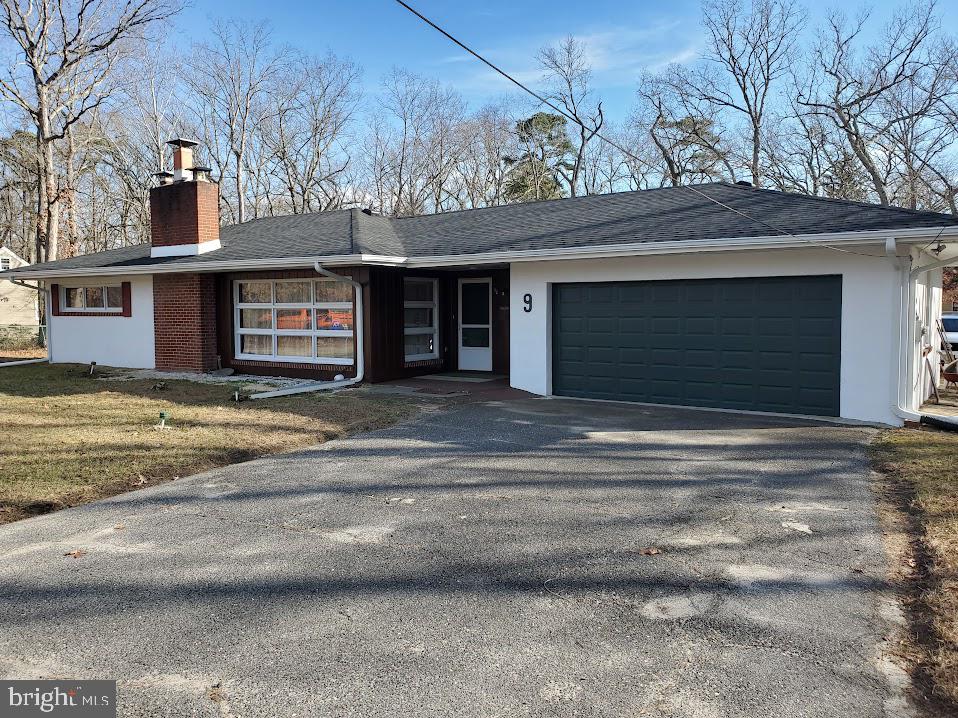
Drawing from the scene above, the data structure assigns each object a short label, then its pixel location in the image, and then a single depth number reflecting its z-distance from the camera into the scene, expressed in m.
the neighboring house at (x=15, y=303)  37.70
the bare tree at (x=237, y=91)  36.22
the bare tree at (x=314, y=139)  37.94
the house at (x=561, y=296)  9.70
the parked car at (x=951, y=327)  18.21
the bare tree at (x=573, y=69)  34.22
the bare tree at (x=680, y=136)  32.62
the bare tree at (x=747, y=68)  31.78
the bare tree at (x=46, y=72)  24.89
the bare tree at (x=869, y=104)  27.64
